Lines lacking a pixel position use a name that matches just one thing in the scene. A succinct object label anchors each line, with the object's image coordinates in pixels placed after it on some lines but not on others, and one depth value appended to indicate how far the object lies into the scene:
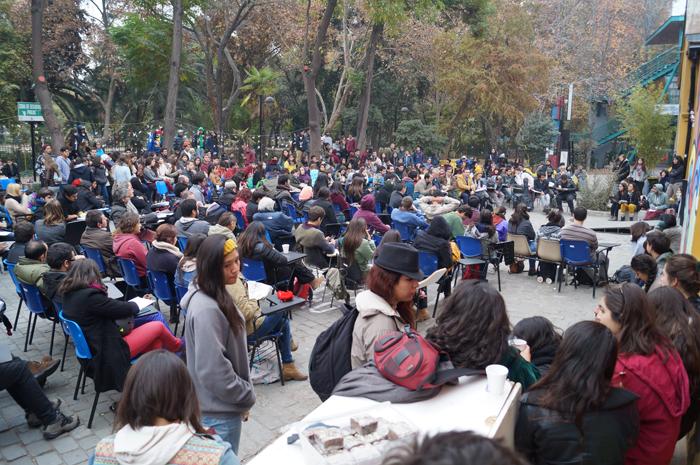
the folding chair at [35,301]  6.03
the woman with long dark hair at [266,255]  6.80
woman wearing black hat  2.93
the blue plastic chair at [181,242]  8.24
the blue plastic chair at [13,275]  6.30
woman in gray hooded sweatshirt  2.99
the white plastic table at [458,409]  2.17
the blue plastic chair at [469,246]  9.22
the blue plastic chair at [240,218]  11.18
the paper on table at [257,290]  5.01
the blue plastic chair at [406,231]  10.19
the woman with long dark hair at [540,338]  3.43
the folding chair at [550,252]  9.18
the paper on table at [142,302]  5.12
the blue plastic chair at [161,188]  14.72
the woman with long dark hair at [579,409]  2.39
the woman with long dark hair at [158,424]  2.18
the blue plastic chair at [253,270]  6.94
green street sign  13.92
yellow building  7.83
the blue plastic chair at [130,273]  6.92
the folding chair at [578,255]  8.81
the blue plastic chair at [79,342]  4.58
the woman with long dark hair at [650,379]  2.89
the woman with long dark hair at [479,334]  2.73
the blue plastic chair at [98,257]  7.61
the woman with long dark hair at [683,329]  3.34
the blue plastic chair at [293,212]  12.33
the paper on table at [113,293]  5.43
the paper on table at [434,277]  5.13
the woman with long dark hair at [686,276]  4.27
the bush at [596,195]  18.58
